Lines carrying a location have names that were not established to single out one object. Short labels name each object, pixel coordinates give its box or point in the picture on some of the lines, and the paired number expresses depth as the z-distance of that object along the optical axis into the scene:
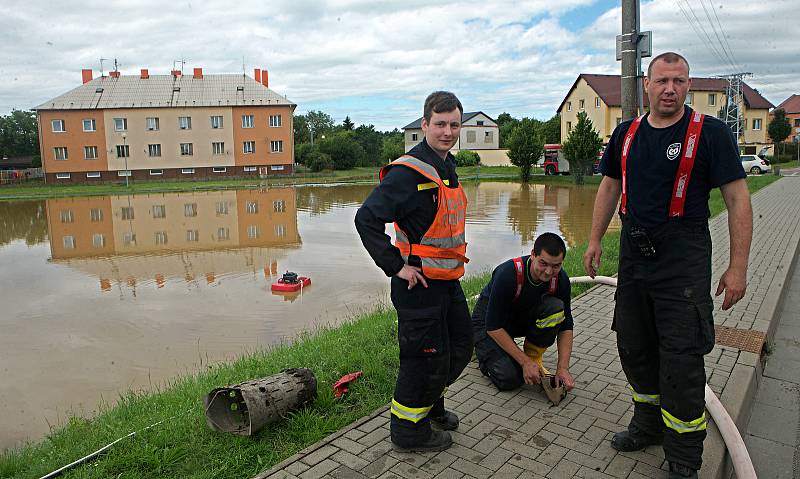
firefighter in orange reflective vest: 3.44
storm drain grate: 5.61
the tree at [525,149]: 43.72
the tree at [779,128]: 65.56
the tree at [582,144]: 38.25
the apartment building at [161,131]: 52.41
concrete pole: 9.61
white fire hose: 3.51
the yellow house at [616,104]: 54.62
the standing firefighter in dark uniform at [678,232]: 3.22
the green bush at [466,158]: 62.94
